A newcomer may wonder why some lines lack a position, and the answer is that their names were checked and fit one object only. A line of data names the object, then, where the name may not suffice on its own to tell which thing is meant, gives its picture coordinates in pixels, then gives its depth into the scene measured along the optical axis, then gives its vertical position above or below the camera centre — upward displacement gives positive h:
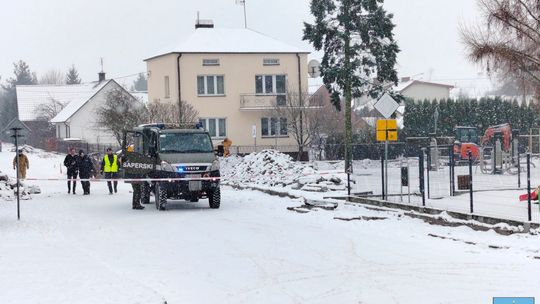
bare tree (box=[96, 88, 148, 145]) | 44.06 +1.48
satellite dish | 61.06 +5.11
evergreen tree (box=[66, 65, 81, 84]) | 131.00 +10.51
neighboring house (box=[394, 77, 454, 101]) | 87.69 +4.81
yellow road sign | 21.17 +0.12
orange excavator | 38.62 -0.37
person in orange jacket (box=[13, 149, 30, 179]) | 32.66 -0.76
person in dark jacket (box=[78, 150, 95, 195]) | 30.09 -0.82
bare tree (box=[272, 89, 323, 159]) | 50.44 +1.40
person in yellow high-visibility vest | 30.05 -0.80
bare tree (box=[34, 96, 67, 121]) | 91.06 +3.71
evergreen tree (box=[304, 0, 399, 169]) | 38.91 +4.25
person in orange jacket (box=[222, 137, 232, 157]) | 40.89 -0.23
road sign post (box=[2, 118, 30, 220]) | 21.40 +0.34
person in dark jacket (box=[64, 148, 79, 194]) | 30.20 -0.74
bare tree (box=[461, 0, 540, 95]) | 24.08 +2.65
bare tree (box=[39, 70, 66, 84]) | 170.75 +13.35
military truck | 22.16 -0.62
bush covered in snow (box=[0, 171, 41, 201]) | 27.21 -1.47
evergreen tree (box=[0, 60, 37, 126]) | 134.34 +10.95
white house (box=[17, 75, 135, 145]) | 75.12 +2.30
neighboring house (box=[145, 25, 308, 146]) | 51.81 +3.57
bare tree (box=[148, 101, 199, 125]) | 43.62 +1.53
